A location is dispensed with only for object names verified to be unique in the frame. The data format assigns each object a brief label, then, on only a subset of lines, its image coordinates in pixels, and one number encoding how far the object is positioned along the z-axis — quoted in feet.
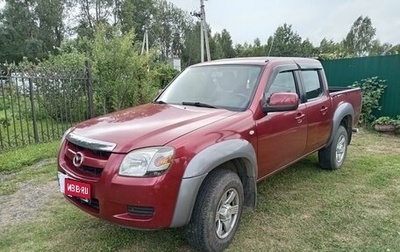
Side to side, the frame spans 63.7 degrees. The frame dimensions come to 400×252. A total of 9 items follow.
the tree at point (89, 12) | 139.95
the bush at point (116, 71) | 29.30
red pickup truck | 7.43
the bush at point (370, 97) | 27.14
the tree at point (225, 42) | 178.91
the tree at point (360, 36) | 182.70
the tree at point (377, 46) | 169.50
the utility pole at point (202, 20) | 62.83
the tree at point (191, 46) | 166.48
